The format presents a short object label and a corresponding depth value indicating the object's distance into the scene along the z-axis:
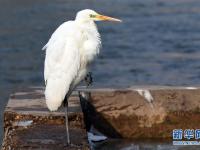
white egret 14.85
